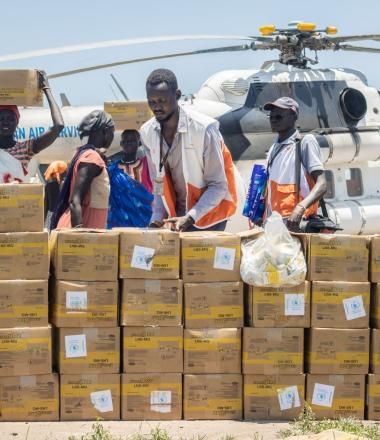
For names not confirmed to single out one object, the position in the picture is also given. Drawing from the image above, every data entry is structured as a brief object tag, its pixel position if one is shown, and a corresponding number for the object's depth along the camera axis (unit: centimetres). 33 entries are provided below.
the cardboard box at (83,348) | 907
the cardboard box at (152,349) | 916
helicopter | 1893
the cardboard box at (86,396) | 910
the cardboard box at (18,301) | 899
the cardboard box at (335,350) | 932
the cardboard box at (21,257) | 902
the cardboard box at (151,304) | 913
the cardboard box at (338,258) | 928
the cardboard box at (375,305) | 935
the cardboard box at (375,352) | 937
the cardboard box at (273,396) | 929
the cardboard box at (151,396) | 918
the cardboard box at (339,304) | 929
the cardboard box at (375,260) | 937
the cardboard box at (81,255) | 906
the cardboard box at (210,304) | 920
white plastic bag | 912
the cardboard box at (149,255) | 911
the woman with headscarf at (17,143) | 1121
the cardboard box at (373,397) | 937
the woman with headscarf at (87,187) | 1035
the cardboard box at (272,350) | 926
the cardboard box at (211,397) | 924
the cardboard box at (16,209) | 906
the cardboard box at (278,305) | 922
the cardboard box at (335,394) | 932
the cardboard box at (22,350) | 898
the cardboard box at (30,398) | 899
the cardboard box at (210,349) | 922
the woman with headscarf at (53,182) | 1458
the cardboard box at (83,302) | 905
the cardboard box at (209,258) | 919
